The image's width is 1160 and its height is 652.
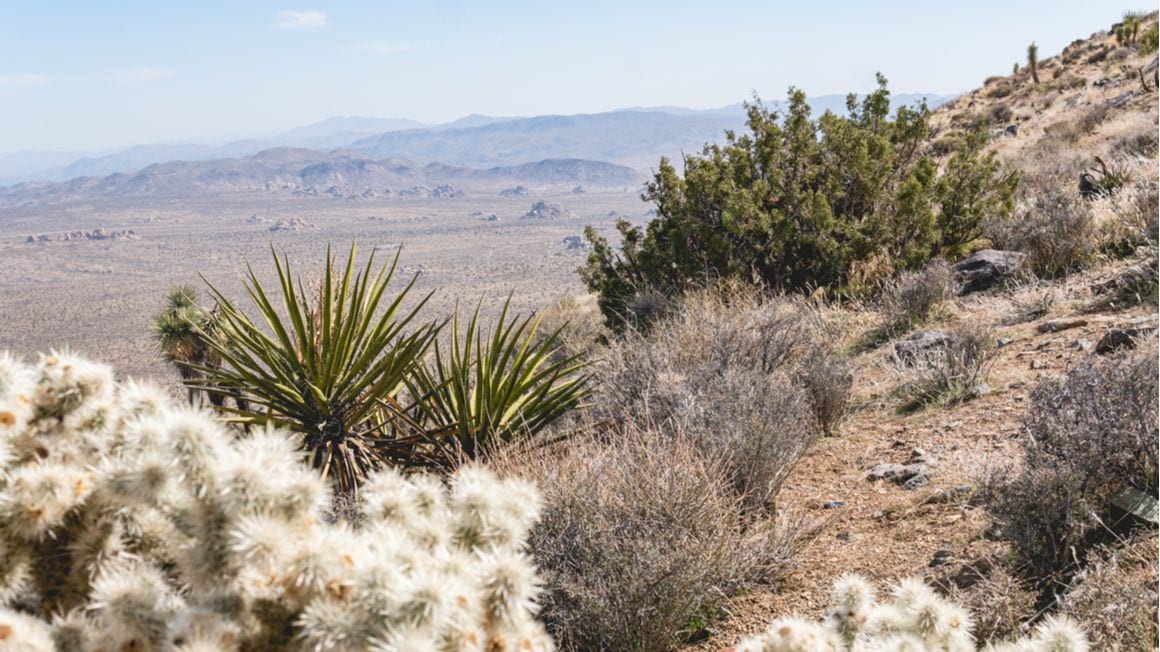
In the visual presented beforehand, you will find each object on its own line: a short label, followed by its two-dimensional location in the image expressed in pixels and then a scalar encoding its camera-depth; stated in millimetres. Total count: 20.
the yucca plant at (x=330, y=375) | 5578
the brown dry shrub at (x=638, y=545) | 3666
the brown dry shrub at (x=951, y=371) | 6438
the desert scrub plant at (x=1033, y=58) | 32062
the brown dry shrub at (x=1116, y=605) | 2900
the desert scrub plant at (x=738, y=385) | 5070
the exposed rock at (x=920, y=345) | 7352
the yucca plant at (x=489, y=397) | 6012
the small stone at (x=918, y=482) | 5016
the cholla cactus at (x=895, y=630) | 2326
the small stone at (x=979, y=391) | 6262
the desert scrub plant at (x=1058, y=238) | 9672
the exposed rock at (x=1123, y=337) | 5969
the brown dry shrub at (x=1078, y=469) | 3676
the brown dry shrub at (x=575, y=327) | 11461
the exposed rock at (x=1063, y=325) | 7348
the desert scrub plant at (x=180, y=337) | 15492
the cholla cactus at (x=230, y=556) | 1815
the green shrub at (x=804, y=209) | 11023
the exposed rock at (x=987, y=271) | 9859
